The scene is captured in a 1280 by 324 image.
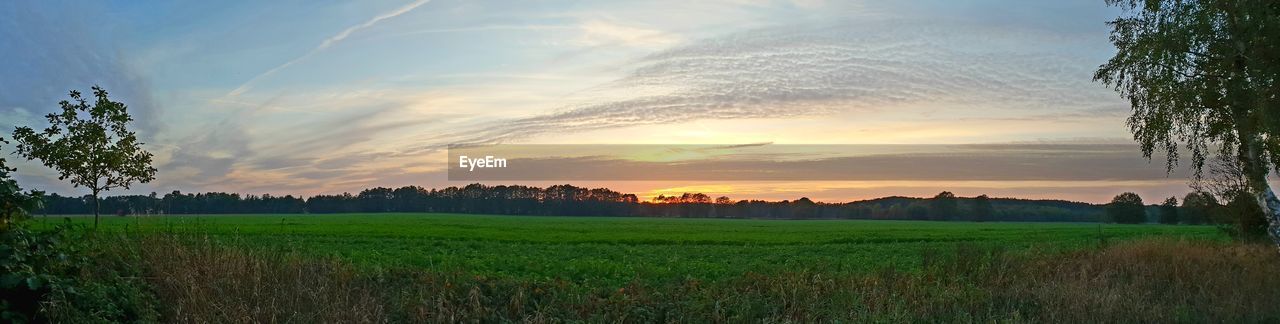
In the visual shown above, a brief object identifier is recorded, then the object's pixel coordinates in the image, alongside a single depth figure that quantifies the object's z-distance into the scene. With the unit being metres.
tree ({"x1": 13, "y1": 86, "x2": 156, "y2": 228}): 23.45
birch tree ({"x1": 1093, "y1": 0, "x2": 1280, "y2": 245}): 16.52
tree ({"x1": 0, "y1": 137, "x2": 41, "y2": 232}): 9.15
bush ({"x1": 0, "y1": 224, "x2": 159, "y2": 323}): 8.58
